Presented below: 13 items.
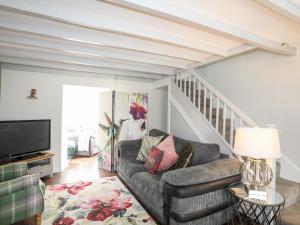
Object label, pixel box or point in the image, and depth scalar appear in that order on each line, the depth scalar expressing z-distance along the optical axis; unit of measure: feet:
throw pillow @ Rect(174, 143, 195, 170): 8.25
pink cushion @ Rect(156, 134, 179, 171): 9.32
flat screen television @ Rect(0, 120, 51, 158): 10.55
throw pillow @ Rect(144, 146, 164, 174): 9.40
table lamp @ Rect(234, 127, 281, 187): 5.56
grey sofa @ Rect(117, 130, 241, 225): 6.11
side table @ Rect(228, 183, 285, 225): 5.54
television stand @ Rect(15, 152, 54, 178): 11.09
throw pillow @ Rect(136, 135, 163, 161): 11.42
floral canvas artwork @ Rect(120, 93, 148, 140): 14.40
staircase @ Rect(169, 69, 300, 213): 7.84
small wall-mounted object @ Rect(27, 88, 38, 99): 12.24
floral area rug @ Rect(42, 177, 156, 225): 7.50
